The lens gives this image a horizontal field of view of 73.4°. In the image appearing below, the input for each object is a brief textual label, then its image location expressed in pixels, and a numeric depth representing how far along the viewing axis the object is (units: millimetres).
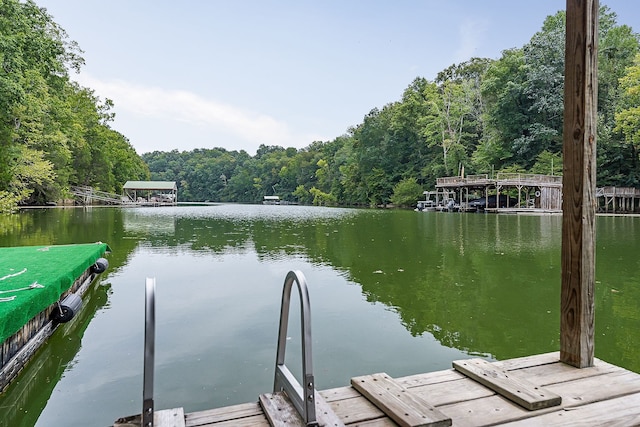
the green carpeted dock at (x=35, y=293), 3273
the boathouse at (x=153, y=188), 45844
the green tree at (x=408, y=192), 43531
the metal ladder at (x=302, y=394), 1632
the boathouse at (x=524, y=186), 29281
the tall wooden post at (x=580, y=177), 2184
